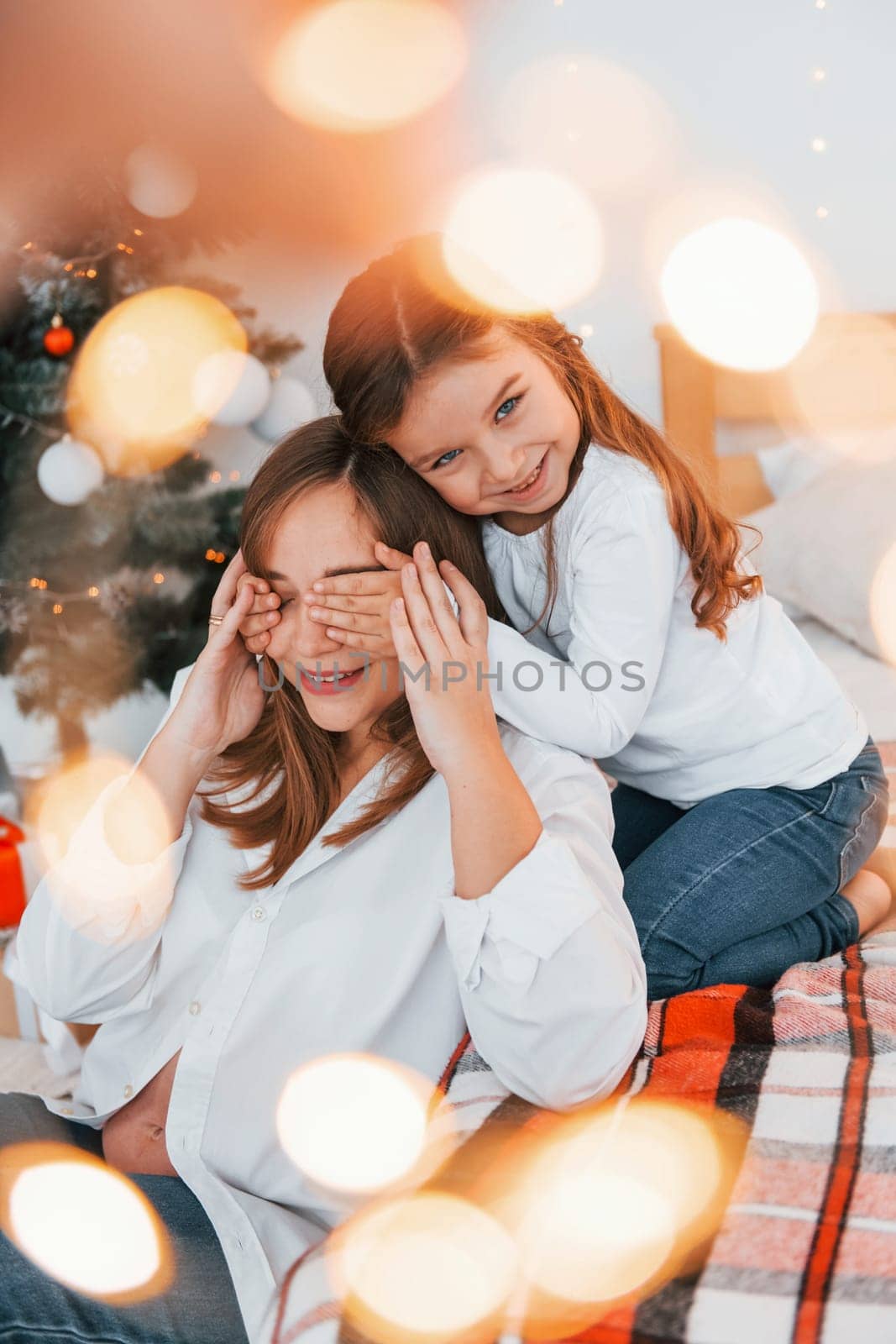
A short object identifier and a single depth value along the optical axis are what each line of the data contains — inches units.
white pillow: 83.9
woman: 34.1
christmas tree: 87.7
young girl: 45.8
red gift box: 81.0
